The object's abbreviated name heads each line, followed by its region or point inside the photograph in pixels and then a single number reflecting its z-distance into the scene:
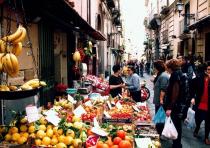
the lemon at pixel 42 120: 4.82
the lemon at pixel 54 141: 4.38
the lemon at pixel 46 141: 4.33
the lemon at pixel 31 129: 4.45
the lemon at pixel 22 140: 4.19
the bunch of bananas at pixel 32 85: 3.95
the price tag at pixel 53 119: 4.80
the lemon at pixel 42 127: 4.60
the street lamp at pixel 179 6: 20.75
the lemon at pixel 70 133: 4.52
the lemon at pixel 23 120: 4.51
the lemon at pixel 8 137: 4.27
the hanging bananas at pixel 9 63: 3.79
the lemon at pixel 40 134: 4.40
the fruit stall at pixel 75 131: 4.33
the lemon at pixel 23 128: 4.43
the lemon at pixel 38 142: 4.27
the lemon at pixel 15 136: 4.21
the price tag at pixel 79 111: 6.11
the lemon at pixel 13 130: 4.31
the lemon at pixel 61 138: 4.44
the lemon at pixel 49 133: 4.48
